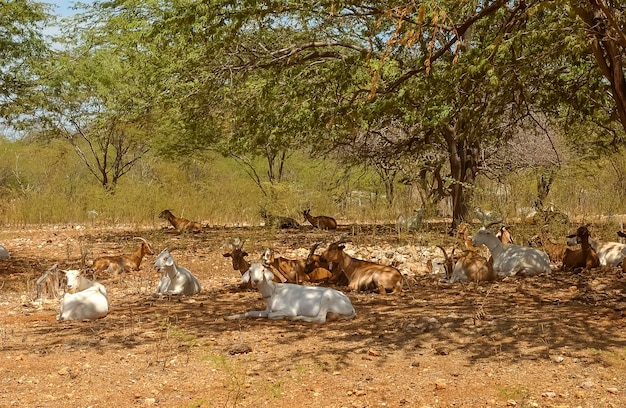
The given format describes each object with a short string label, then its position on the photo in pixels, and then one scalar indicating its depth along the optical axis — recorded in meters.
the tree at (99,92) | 15.49
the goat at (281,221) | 19.54
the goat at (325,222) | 19.46
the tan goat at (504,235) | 12.79
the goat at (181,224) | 18.41
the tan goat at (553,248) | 12.09
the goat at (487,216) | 15.51
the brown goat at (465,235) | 12.63
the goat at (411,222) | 16.52
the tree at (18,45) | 13.37
